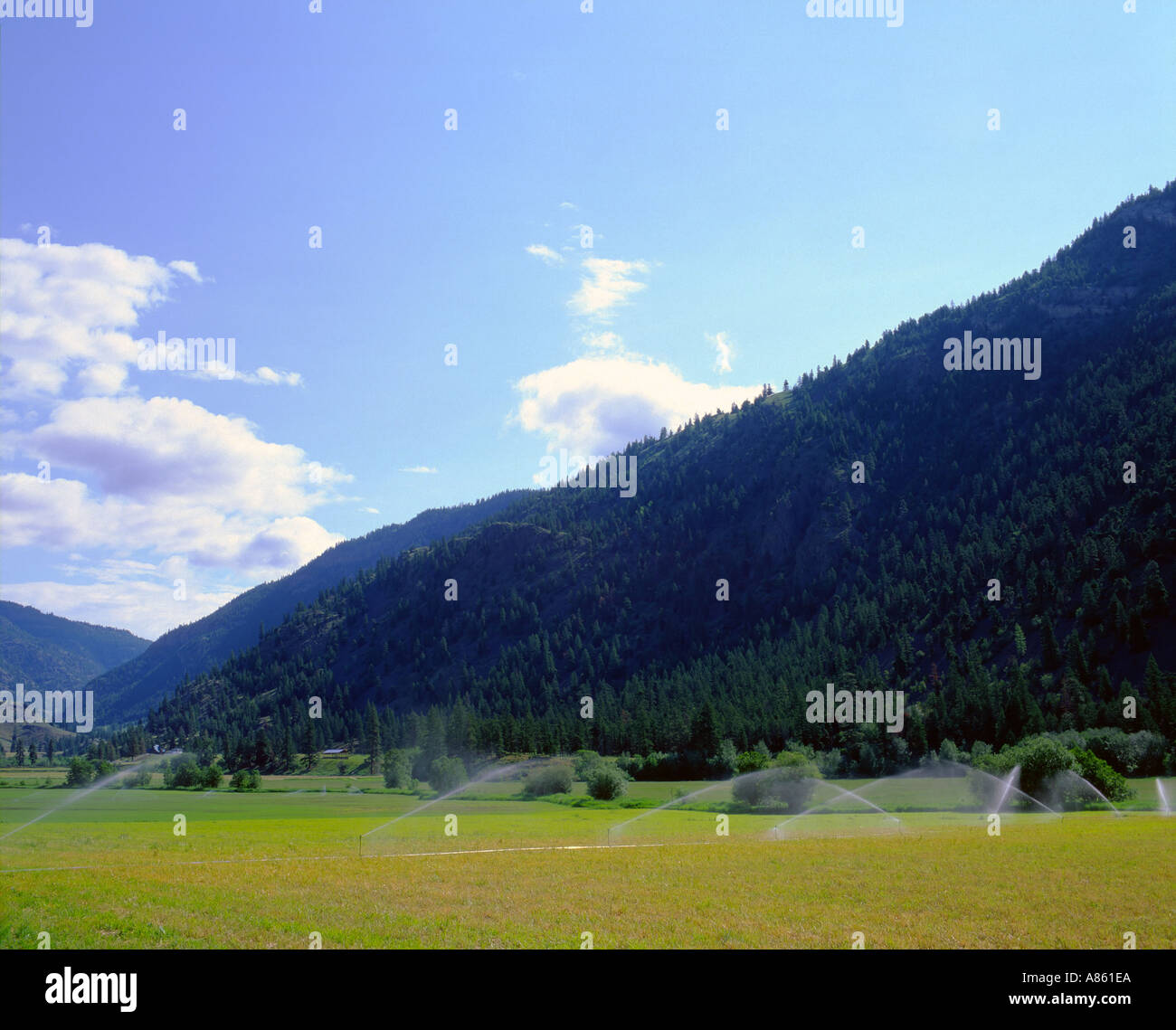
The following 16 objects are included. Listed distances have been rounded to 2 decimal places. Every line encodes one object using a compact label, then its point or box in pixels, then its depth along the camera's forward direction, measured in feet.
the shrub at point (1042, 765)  289.12
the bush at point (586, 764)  422.82
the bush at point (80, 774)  583.70
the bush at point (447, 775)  480.23
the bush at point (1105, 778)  289.94
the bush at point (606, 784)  380.37
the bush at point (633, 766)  518.37
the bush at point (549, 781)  417.08
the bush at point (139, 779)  563.07
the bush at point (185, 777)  544.62
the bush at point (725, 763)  494.50
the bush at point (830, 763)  475.89
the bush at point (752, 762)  434.30
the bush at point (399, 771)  517.14
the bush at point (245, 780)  535.60
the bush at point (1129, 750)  371.76
